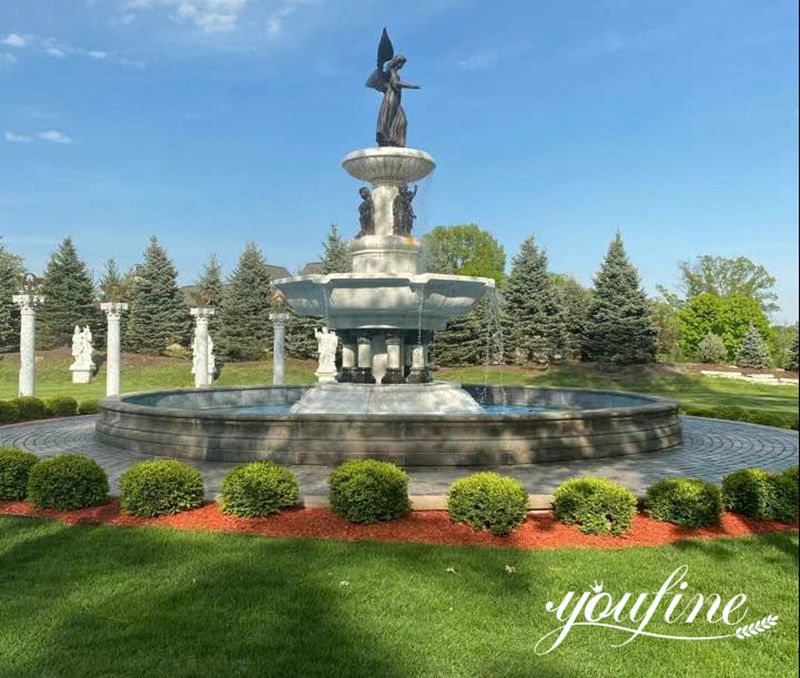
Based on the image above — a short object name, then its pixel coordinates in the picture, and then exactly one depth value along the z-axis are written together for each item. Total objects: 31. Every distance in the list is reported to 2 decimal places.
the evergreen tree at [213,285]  48.22
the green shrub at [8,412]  16.44
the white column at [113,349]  26.95
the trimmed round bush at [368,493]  7.27
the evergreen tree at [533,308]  44.84
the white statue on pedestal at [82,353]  39.72
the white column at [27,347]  24.92
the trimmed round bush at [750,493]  7.64
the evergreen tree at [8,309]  50.81
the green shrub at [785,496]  7.60
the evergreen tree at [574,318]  46.44
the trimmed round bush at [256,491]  7.47
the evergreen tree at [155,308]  48.28
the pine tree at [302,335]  45.97
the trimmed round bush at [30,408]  17.05
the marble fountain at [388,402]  10.43
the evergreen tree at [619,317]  42.78
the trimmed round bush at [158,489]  7.57
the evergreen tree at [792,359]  45.94
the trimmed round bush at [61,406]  17.91
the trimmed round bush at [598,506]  7.09
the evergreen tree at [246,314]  47.69
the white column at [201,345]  31.23
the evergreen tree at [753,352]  46.50
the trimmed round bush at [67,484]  7.88
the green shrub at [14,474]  8.37
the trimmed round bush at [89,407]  18.78
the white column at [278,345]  31.84
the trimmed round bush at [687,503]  7.28
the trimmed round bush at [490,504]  7.08
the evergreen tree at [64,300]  49.44
